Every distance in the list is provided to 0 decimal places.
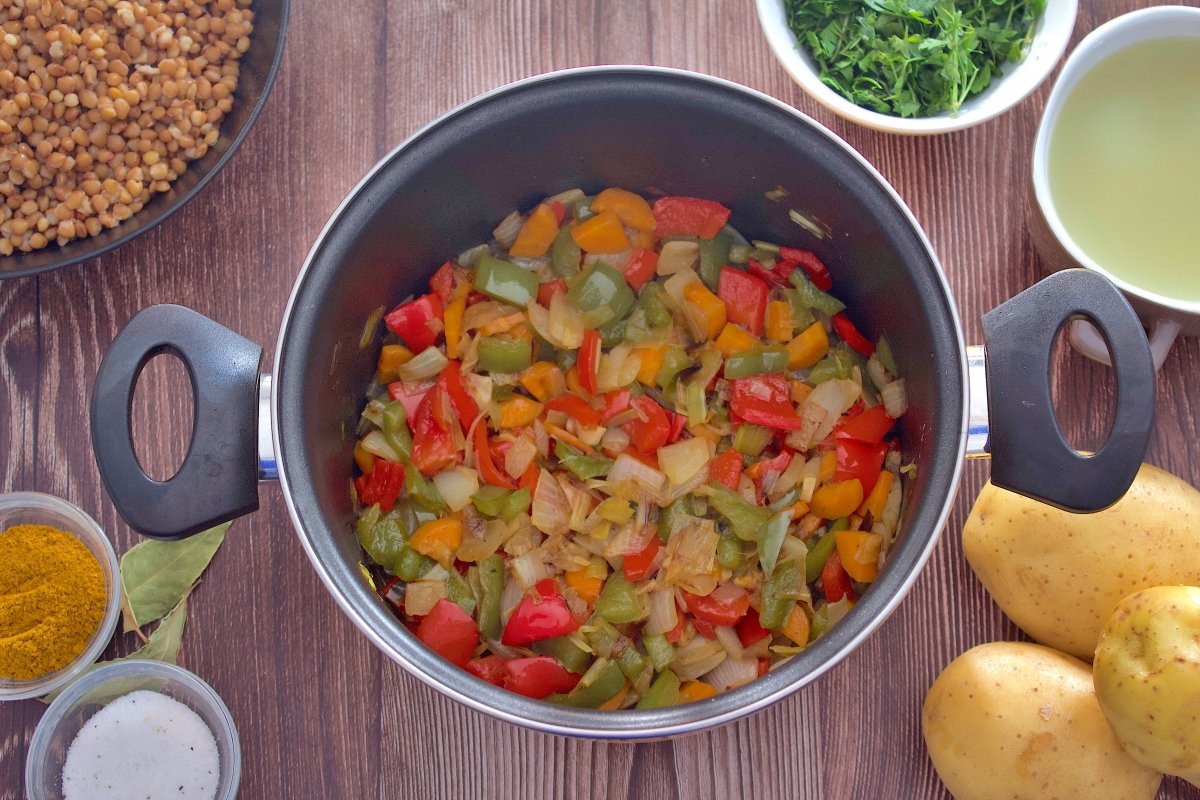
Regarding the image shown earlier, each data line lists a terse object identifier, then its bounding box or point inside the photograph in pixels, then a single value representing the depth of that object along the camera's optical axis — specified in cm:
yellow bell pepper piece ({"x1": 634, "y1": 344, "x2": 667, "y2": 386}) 76
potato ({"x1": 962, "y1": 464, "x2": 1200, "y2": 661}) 73
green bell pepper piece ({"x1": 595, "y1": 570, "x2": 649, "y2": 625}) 73
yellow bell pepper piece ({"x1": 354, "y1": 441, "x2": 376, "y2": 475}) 76
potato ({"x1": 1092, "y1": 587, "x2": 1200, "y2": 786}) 70
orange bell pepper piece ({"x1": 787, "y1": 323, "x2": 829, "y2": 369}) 75
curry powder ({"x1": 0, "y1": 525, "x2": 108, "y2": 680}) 76
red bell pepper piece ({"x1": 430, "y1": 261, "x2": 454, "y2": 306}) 77
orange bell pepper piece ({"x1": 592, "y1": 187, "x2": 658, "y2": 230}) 76
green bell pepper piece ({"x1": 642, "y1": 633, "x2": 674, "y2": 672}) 74
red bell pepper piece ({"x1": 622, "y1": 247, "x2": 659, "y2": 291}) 77
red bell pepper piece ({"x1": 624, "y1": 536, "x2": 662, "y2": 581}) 74
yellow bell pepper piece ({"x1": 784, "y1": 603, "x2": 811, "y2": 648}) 74
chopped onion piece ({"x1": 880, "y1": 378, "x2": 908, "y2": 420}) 73
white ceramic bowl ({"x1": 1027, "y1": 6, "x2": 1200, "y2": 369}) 75
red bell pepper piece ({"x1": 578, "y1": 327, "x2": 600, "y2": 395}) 75
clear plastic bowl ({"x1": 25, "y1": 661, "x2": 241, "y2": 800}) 77
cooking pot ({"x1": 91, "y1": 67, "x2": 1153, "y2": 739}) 66
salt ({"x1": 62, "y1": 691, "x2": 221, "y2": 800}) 77
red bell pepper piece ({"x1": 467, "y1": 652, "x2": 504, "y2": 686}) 73
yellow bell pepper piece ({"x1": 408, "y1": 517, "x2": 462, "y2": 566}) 75
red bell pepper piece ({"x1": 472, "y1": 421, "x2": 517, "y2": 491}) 75
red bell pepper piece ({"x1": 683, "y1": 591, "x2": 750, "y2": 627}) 74
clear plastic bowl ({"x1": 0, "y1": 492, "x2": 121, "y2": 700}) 77
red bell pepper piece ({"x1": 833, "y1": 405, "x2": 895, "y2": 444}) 74
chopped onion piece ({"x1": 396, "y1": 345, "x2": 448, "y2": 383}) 76
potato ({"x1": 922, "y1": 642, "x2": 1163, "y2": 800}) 73
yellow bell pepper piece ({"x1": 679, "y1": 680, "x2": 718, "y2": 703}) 74
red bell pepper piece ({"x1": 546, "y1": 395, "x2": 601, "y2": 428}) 75
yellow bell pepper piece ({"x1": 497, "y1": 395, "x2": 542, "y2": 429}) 75
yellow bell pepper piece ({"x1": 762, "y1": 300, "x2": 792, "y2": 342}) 76
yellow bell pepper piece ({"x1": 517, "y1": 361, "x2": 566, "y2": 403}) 76
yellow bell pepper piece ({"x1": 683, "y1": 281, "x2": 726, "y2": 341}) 76
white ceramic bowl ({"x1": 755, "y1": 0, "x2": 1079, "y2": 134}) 76
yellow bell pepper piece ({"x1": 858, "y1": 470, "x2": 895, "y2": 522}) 74
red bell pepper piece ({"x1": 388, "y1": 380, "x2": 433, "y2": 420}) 76
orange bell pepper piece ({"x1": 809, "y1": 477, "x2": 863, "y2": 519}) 74
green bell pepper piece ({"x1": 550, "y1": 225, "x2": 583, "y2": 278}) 77
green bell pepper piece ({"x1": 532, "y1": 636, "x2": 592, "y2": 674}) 74
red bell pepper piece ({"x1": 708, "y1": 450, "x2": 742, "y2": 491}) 75
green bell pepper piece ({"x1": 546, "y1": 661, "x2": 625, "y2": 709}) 73
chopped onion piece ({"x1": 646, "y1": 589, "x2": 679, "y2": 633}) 74
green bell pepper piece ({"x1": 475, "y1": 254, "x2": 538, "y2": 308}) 76
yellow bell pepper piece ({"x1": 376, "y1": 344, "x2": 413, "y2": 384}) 76
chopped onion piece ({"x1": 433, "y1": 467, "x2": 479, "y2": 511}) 75
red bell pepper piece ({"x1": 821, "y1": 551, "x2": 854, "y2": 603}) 74
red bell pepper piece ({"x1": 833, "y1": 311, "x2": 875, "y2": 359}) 76
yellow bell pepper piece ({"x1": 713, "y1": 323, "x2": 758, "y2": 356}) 76
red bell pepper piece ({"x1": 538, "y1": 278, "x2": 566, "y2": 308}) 77
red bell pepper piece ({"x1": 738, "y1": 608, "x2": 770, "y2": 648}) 74
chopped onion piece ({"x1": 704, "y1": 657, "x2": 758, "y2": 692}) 74
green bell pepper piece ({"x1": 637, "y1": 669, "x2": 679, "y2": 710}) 73
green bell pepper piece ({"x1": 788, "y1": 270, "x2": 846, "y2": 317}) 76
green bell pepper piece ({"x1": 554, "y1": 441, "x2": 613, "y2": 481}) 75
